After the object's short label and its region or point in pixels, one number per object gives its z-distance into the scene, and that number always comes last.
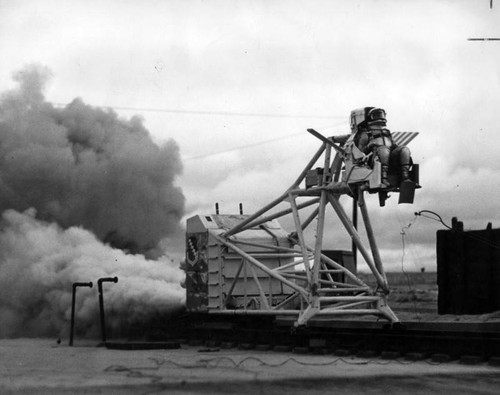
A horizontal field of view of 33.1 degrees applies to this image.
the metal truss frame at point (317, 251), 21.92
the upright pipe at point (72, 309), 24.02
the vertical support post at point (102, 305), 23.87
